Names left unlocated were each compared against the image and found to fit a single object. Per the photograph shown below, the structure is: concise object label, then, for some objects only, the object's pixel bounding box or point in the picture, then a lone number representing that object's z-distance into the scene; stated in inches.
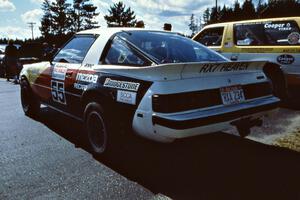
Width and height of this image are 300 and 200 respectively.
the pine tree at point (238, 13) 2546.3
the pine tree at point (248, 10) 2513.4
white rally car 135.0
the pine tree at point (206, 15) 5210.6
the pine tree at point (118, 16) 2994.6
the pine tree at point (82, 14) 2878.9
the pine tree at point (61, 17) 2878.9
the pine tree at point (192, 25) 5482.3
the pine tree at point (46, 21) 2919.3
